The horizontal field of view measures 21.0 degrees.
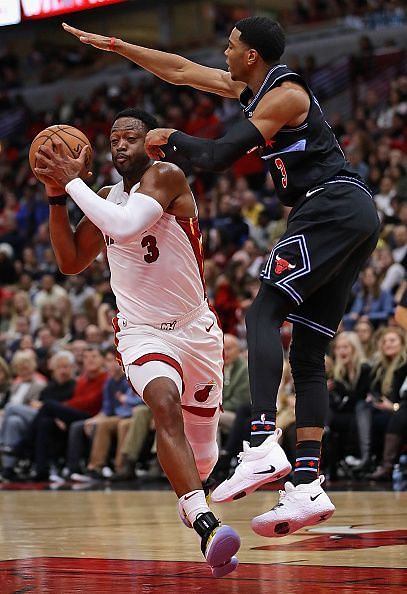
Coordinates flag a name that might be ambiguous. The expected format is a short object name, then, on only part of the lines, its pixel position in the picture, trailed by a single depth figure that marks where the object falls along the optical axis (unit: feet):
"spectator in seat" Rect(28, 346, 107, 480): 37.55
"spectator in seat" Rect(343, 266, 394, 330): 36.60
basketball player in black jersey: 14.12
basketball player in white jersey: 15.30
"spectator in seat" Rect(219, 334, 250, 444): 33.76
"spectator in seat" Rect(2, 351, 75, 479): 38.40
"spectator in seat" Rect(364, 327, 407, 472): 31.19
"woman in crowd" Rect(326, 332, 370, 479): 31.89
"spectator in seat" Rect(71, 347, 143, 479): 36.09
